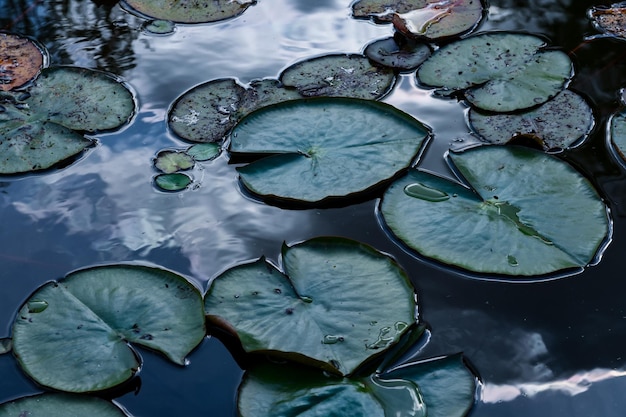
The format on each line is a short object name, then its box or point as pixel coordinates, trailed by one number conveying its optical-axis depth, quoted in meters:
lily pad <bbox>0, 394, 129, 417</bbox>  3.22
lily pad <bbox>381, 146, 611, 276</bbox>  3.89
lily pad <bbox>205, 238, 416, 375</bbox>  3.40
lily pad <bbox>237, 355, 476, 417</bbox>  3.18
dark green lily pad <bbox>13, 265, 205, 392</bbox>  3.40
